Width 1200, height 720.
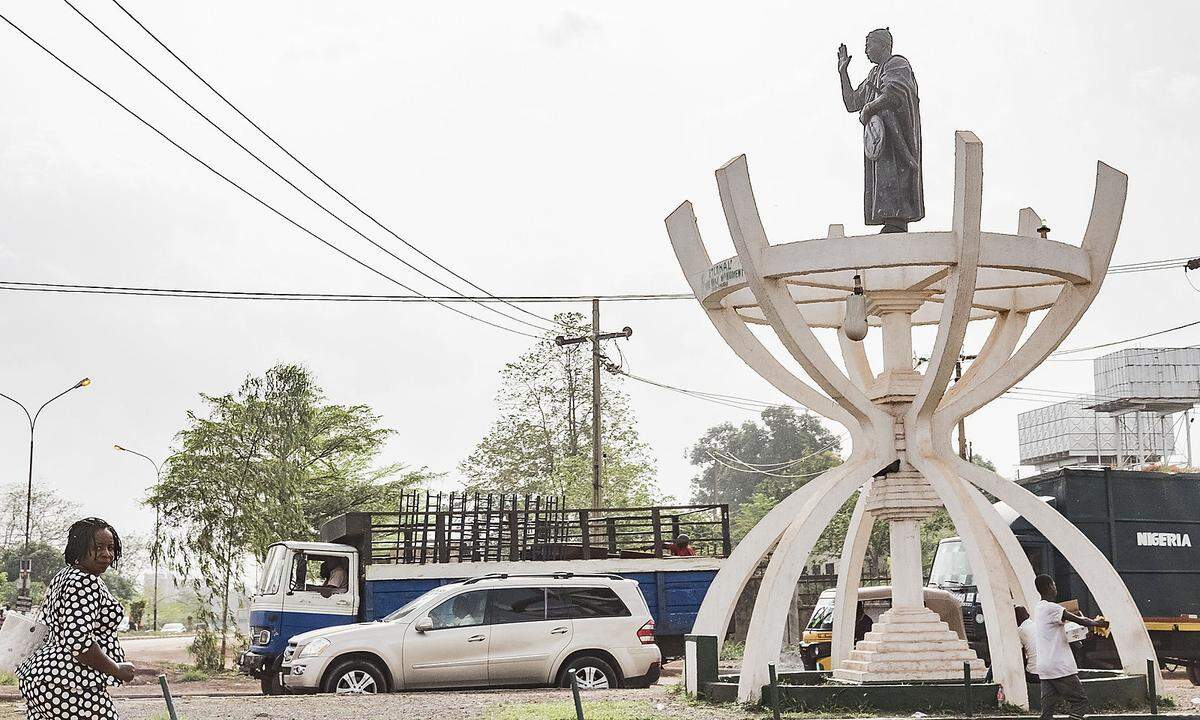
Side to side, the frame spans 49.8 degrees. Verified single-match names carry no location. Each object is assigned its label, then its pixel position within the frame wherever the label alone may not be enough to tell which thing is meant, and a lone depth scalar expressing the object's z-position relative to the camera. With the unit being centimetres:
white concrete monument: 1279
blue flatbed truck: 1942
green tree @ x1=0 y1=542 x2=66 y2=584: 7212
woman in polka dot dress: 643
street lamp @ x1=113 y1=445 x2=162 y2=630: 2869
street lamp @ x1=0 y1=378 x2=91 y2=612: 3531
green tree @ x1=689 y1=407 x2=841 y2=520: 8469
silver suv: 1582
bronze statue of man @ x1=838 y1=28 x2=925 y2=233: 1426
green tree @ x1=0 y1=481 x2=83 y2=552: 7856
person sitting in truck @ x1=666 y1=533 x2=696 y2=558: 2175
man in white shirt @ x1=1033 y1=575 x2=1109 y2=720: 1012
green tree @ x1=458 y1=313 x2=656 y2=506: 4134
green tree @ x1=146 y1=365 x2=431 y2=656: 2952
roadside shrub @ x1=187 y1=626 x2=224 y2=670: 2747
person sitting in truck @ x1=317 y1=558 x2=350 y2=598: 1991
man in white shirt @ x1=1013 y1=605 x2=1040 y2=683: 1105
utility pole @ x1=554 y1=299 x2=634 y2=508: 2806
